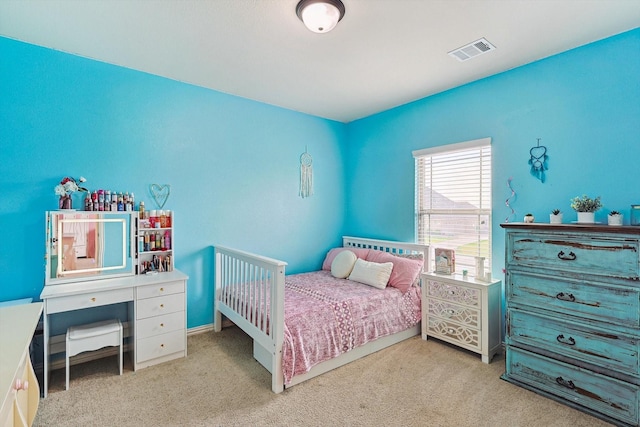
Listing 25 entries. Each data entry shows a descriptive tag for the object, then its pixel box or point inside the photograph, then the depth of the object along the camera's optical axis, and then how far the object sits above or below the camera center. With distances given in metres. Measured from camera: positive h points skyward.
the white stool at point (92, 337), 2.21 -0.91
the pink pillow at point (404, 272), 3.11 -0.59
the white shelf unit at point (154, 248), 2.78 -0.33
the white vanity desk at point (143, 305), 2.25 -0.73
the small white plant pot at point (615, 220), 1.99 -0.03
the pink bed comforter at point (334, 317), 2.27 -0.86
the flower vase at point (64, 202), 2.45 +0.07
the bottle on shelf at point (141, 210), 2.79 +0.01
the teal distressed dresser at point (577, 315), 1.83 -0.64
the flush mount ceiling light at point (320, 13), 1.82 +1.17
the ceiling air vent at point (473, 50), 2.31 +1.24
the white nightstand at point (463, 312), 2.62 -0.86
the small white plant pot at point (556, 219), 2.27 -0.04
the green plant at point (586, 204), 2.16 +0.07
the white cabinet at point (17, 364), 1.06 -0.55
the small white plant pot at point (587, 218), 2.15 -0.02
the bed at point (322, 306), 2.24 -0.78
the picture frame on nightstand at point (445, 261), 3.04 -0.46
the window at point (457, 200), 2.99 +0.14
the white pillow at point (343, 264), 3.51 -0.58
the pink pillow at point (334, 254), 3.70 -0.51
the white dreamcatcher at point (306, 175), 3.95 +0.47
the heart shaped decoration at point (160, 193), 2.93 +0.17
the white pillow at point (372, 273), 3.12 -0.61
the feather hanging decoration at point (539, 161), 2.59 +0.43
